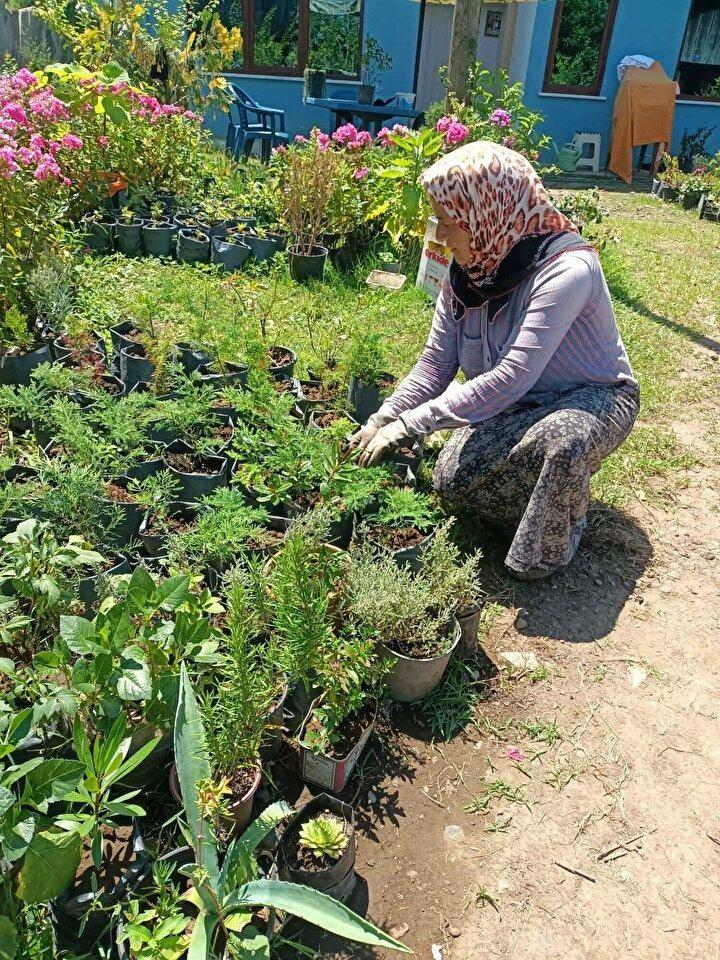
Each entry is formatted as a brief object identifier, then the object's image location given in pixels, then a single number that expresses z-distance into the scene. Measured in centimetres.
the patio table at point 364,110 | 883
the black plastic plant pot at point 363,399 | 337
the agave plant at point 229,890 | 150
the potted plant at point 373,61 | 1008
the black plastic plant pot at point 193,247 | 538
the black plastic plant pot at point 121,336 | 379
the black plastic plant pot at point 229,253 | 532
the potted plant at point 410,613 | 221
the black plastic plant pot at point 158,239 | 541
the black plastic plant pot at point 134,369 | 365
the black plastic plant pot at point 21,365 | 362
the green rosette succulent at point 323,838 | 177
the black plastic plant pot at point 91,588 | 229
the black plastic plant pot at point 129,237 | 539
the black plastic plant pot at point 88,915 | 163
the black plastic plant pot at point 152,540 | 258
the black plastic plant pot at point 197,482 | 280
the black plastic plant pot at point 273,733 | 206
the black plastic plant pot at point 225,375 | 345
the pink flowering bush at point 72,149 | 401
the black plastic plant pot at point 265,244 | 545
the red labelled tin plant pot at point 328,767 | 200
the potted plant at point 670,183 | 943
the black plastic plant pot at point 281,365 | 362
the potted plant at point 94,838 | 156
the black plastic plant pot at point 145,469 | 281
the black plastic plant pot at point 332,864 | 175
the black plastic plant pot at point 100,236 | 537
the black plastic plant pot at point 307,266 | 527
